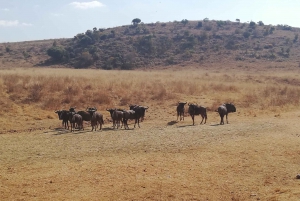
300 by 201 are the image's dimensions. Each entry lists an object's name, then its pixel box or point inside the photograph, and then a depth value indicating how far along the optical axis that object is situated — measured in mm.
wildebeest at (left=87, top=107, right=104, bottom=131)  20284
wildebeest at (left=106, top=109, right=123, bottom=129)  20797
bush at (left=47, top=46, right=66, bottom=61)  68000
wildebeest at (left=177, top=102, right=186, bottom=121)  23781
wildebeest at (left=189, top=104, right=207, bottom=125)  22469
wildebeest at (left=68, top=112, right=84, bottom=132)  20117
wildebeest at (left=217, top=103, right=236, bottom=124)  21989
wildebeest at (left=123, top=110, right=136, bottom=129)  20984
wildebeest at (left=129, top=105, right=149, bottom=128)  21745
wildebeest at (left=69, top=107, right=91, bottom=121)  21453
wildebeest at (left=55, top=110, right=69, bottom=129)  21094
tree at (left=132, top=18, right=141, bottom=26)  106038
